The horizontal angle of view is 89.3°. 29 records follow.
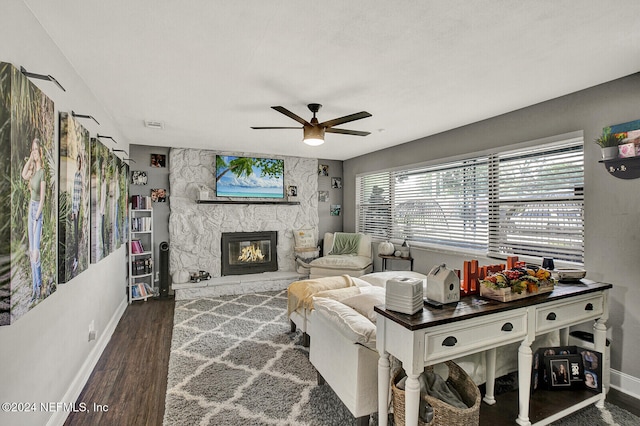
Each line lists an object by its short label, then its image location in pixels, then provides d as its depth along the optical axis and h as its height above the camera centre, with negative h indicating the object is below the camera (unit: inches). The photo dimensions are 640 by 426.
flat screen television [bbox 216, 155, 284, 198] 216.7 +23.3
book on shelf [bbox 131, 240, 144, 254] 188.1 -21.0
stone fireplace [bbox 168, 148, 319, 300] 205.5 -10.9
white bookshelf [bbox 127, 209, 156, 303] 187.6 -27.2
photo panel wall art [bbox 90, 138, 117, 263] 106.9 +3.7
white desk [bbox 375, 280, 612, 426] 61.3 -25.8
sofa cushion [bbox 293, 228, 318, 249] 234.5 -20.3
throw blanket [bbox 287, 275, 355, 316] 118.6 -29.7
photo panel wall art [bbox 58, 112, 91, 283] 80.1 +3.3
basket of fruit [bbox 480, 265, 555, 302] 73.2 -17.6
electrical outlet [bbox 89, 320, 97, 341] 108.1 -40.6
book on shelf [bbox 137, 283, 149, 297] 190.2 -46.4
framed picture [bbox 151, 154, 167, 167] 203.5 +32.2
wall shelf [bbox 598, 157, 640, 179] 91.4 +12.1
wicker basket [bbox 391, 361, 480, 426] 63.6 -40.3
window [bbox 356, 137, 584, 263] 114.5 +3.1
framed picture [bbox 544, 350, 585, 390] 87.4 -44.1
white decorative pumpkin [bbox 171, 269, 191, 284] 199.5 -40.7
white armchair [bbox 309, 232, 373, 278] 206.2 -31.2
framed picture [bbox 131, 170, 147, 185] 197.7 +20.8
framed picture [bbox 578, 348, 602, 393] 86.1 -43.1
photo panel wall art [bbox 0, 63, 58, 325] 52.9 +2.9
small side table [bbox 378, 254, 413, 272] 184.2 -28.0
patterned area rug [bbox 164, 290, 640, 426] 83.0 -52.7
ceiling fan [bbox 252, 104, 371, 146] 113.6 +30.3
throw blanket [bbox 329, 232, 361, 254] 225.8 -23.3
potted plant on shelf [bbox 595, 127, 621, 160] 94.1 +19.1
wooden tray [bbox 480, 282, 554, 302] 72.6 -19.4
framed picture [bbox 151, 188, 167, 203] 203.9 +10.1
